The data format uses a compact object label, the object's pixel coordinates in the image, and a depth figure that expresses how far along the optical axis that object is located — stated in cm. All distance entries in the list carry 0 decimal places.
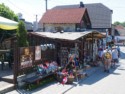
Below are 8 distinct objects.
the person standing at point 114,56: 974
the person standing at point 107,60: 837
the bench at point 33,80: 536
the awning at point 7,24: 608
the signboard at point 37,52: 615
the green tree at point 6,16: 865
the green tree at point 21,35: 691
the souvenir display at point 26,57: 553
